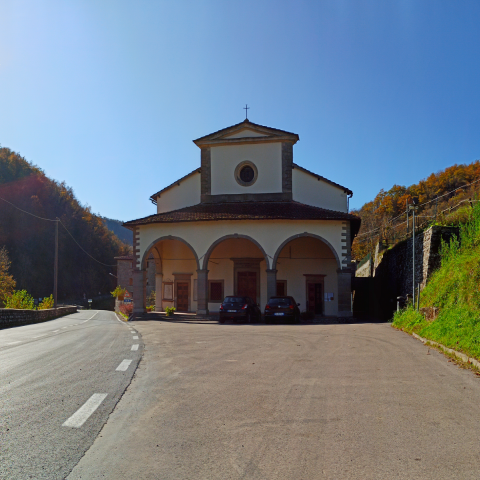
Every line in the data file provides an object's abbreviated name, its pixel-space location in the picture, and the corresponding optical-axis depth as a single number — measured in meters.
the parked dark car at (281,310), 22.42
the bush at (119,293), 56.04
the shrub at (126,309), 37.28
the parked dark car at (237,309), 22.75
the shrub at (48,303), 39.66
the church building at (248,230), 25.91
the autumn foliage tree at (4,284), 39.19
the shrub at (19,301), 31.87
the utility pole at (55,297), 38.47
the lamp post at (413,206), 17.77
